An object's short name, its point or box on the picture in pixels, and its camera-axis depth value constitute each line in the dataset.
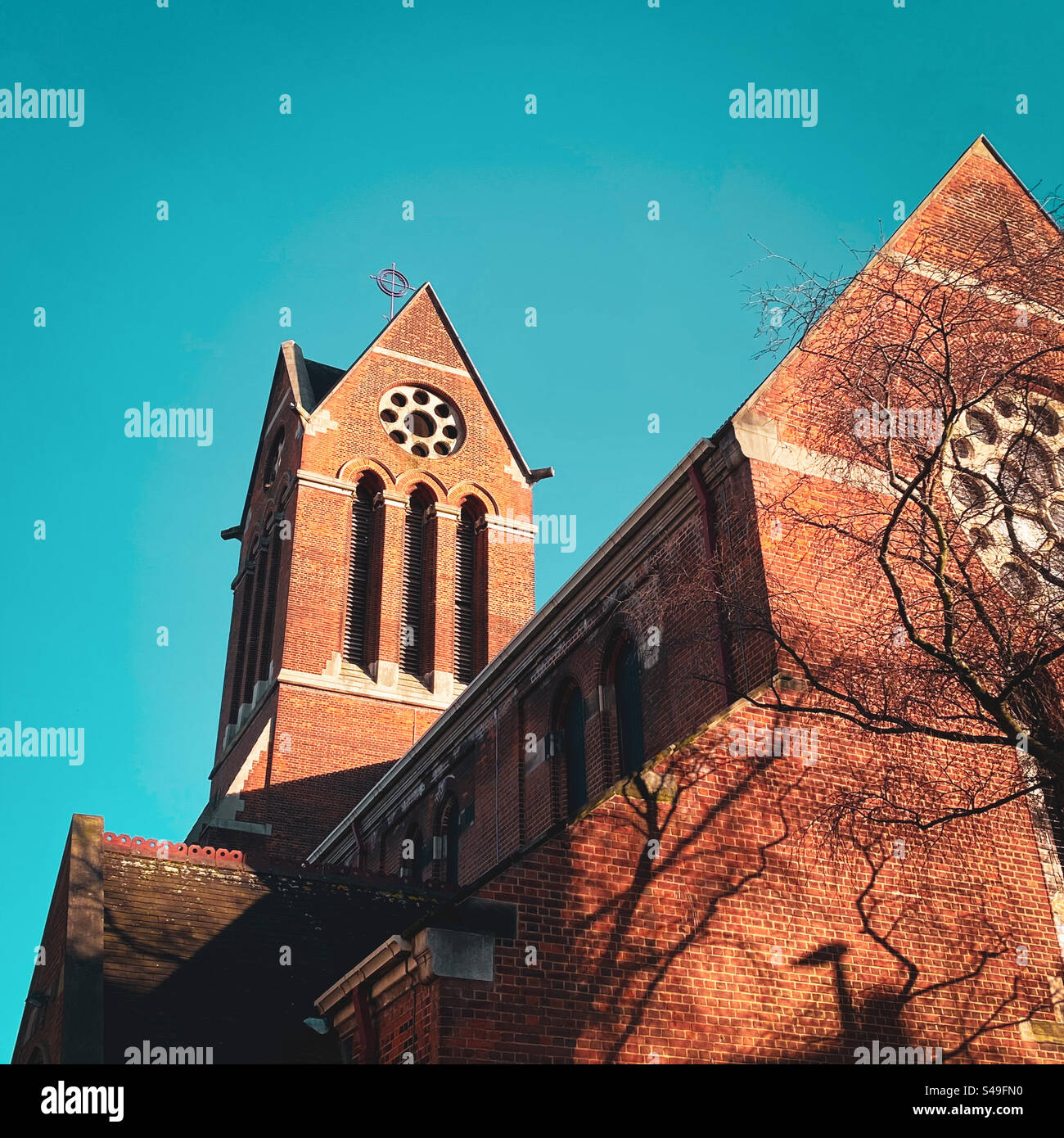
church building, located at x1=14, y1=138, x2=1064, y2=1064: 10.82
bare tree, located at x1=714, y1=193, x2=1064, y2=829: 9.66
